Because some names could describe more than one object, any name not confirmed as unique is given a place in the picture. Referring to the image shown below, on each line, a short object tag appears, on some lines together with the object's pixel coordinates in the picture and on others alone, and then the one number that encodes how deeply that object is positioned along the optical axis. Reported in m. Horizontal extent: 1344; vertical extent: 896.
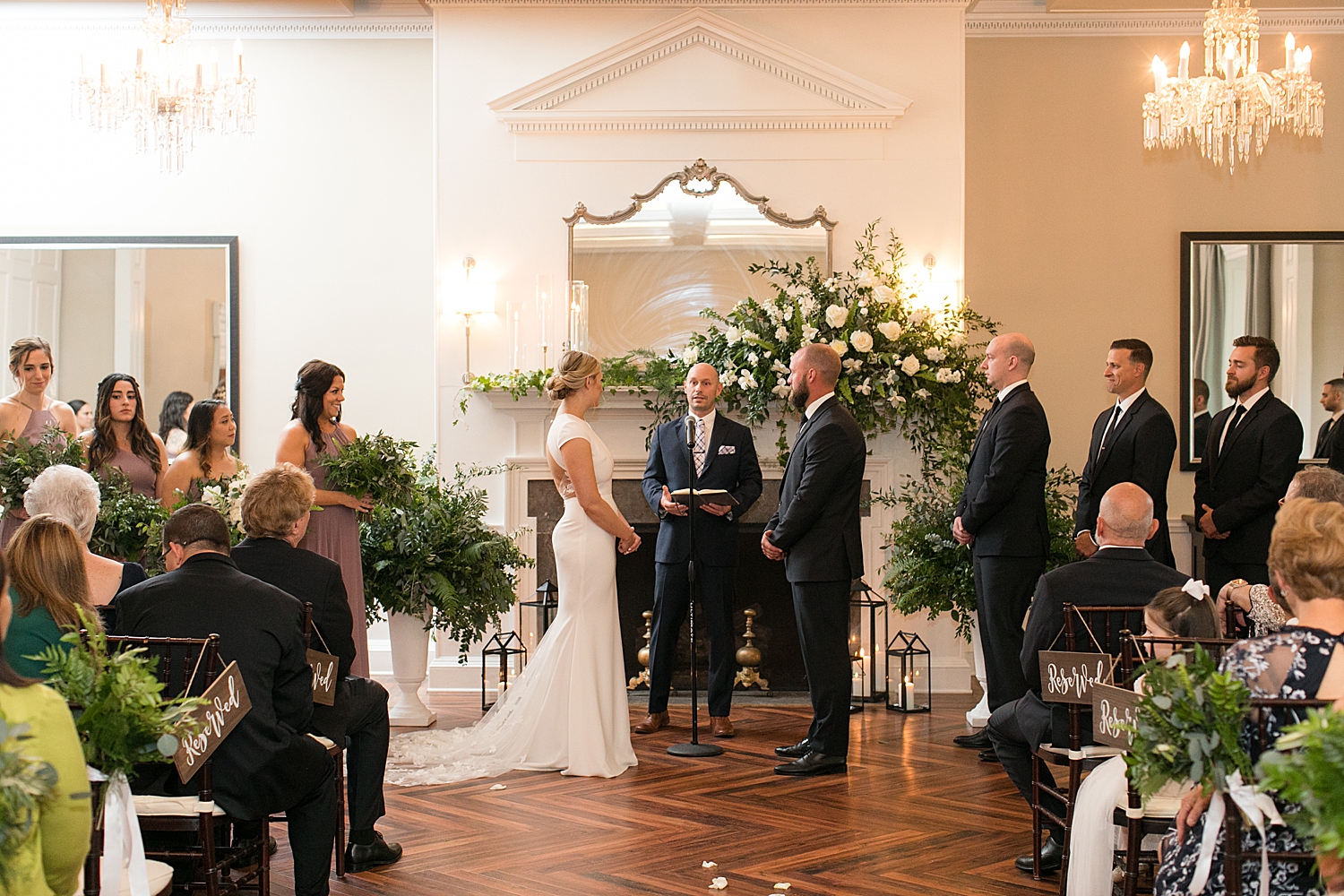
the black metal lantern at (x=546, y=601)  6.71
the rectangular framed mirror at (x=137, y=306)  8.25
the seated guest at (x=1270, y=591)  3.95
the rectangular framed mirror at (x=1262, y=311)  7.94
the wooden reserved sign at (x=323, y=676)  3.72
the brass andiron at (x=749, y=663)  7.30
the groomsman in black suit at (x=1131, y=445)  5.77
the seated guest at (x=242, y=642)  3.28
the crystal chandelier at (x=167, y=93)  6.50
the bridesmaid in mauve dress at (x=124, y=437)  6.17
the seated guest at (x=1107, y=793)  3.40
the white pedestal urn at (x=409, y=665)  6.52
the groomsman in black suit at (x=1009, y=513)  5.57
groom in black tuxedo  5.52
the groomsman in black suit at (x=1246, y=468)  5.91
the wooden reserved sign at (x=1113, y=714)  3.11
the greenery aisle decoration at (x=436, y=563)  6.35
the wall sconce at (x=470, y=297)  7.55
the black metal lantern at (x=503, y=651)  6.67
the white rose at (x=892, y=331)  7.01
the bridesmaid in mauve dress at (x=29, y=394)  6.36
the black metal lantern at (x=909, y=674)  6.95
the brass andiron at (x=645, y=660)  7.25
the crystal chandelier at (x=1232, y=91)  6.20
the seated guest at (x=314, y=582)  3.82
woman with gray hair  4.02
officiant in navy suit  6.25
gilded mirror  7.65
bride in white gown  5.45
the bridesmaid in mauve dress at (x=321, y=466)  5.84
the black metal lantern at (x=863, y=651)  6.91
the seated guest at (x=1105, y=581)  3.87
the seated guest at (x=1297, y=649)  2.53
